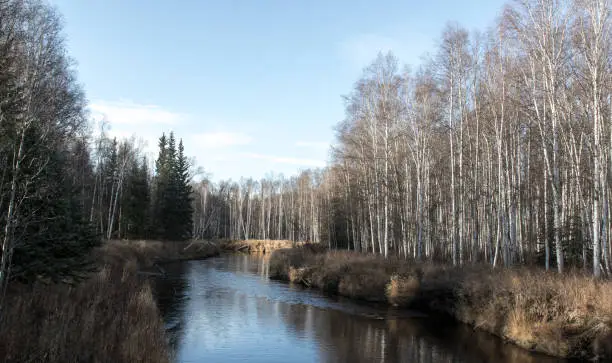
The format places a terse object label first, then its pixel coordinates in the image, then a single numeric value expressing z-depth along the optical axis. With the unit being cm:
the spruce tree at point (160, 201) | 4741
